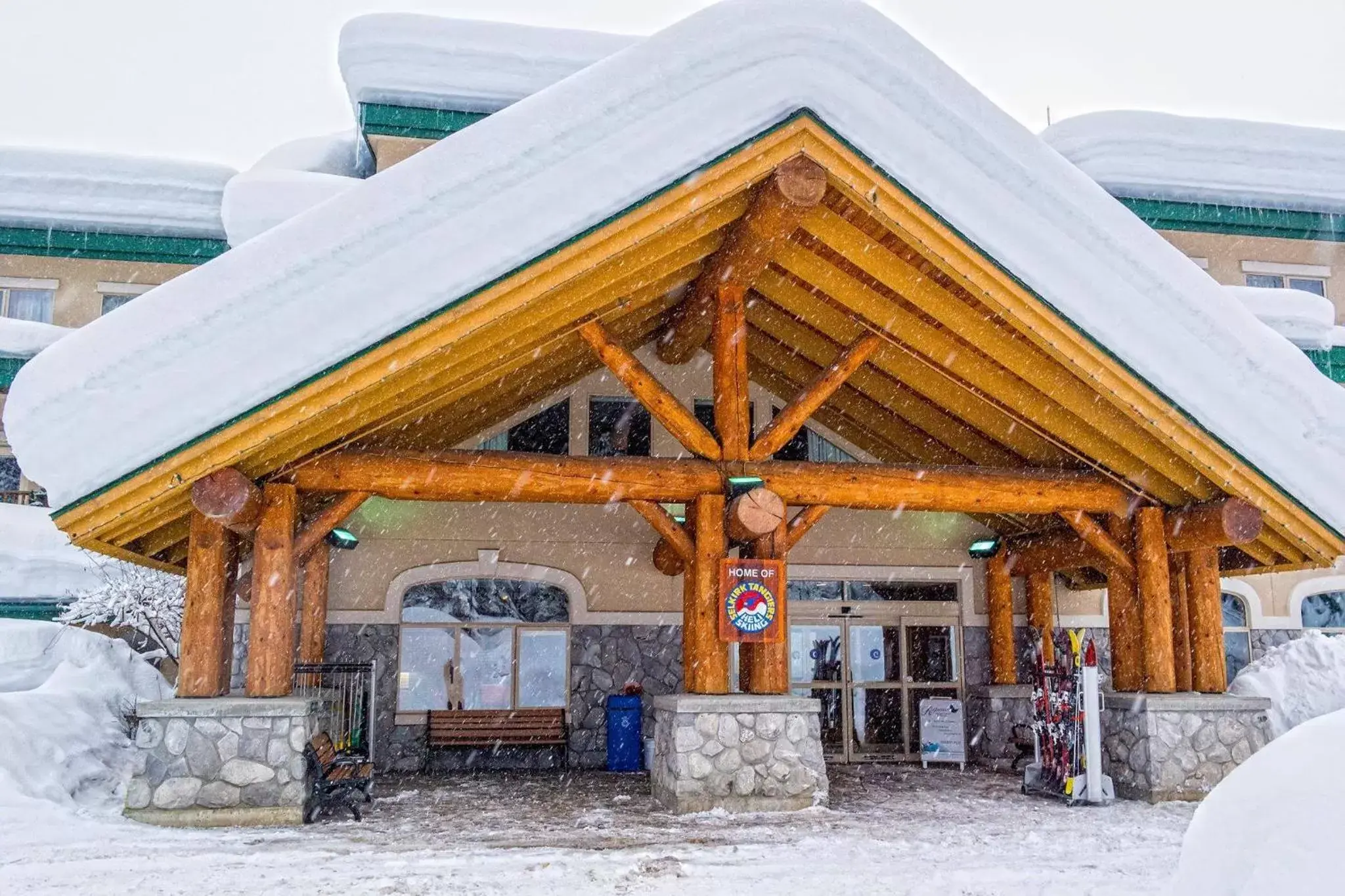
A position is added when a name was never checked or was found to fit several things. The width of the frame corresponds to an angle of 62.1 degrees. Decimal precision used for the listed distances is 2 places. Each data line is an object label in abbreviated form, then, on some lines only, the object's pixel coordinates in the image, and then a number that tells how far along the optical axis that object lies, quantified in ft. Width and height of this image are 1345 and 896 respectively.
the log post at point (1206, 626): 35.65
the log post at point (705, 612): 31.73
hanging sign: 31.48
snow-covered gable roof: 26.08
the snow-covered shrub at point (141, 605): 43.83
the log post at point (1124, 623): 36.60
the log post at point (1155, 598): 35.19
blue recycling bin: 43.09
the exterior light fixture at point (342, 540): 40.22
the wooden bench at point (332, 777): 29.40
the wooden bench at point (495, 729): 42.63
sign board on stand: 45.06
